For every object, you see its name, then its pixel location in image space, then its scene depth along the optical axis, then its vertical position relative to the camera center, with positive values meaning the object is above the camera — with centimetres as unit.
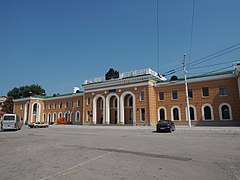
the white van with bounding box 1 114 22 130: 2658 -120
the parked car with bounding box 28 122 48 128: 3727 -237
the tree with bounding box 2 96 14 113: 7488 +288
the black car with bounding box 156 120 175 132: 2108 -172
